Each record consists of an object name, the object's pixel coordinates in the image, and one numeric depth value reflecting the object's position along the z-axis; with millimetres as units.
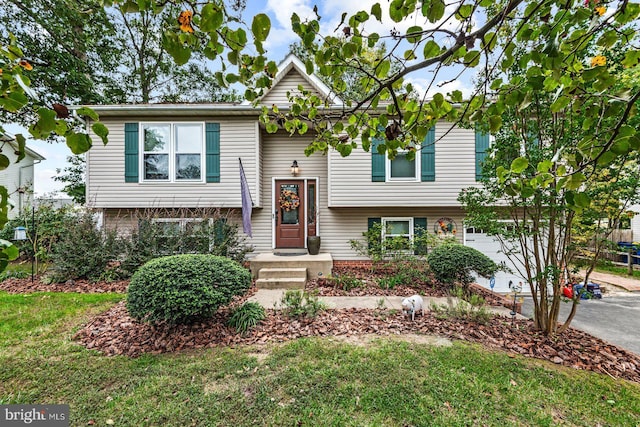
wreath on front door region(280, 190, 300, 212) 8148
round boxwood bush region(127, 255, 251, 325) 3209
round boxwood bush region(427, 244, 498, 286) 5449
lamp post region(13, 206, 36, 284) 6535
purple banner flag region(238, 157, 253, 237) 6585
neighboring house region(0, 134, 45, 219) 14534
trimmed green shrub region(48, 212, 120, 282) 6234
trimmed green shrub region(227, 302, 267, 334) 3629
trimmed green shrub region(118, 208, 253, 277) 6461
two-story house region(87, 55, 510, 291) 7398
